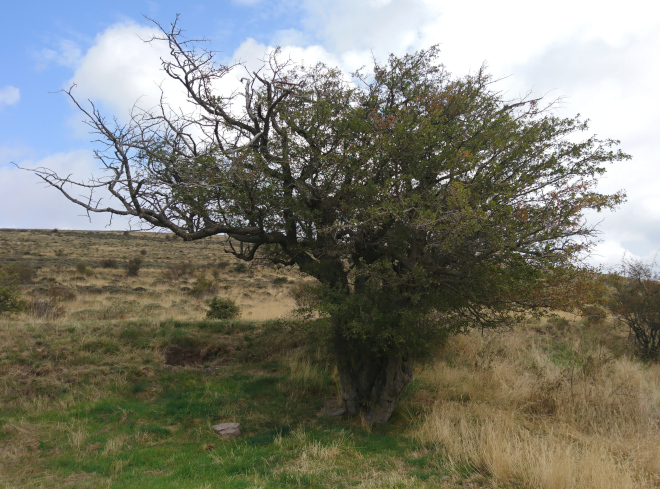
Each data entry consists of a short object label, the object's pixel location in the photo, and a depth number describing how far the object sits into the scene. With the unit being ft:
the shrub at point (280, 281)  102.58
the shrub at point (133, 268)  106.42
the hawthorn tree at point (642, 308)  50.31
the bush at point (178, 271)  106.50
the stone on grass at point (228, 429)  26.13
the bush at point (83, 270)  99.40
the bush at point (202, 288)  80.48
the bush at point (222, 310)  54.24
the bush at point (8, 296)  49.16
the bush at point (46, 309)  49.56
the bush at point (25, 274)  84.25
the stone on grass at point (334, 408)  29.36
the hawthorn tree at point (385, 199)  21.61
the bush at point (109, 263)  117.27
